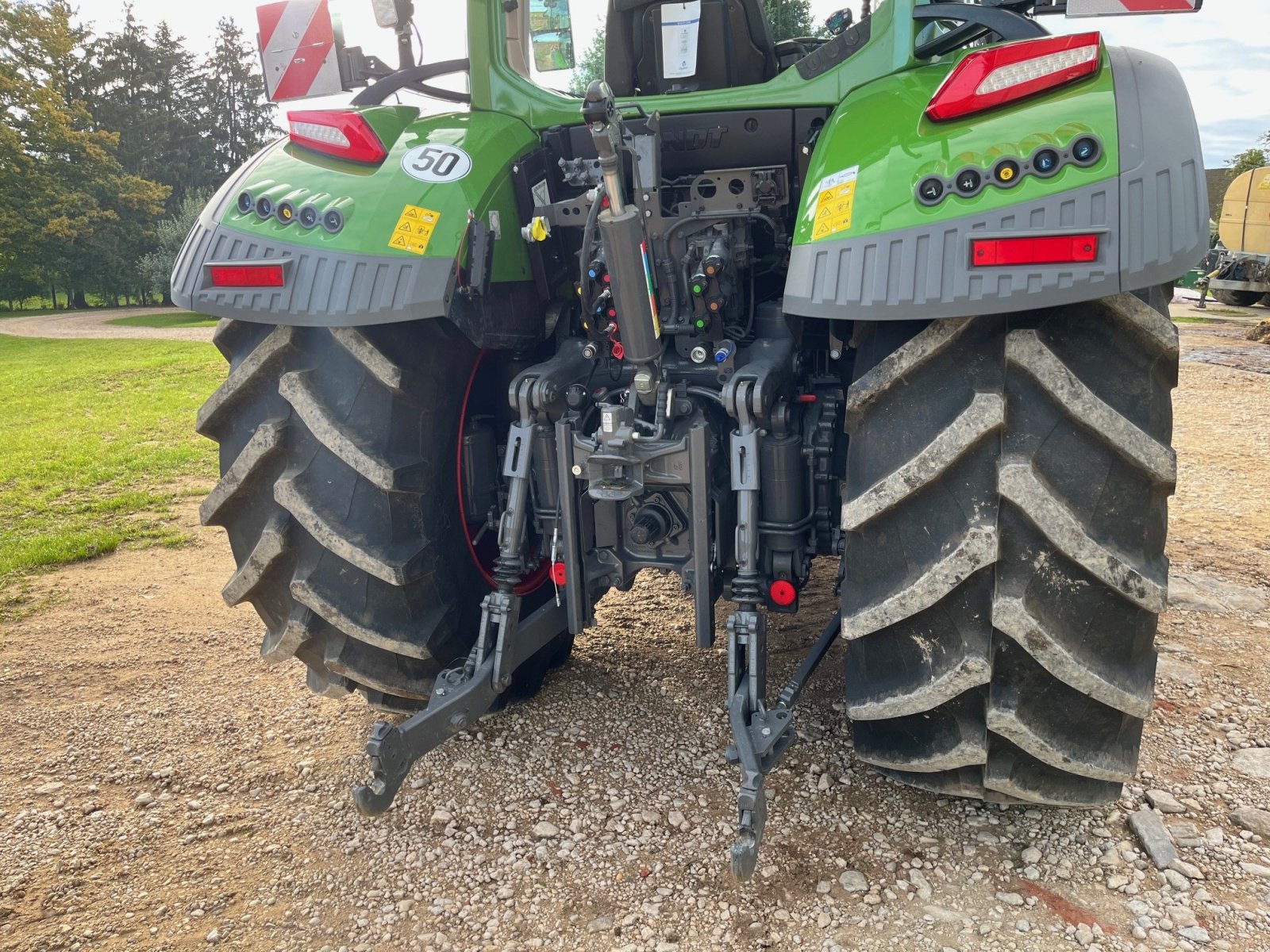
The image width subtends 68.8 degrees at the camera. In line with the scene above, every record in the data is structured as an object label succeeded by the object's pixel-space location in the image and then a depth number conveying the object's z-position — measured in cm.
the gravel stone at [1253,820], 238
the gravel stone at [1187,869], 221
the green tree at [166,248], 2734
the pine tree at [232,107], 3703
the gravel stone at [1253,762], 263
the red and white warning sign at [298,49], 256
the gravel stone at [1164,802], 246
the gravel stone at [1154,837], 226
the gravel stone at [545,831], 247
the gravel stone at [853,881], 221
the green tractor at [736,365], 183
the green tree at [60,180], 2503
